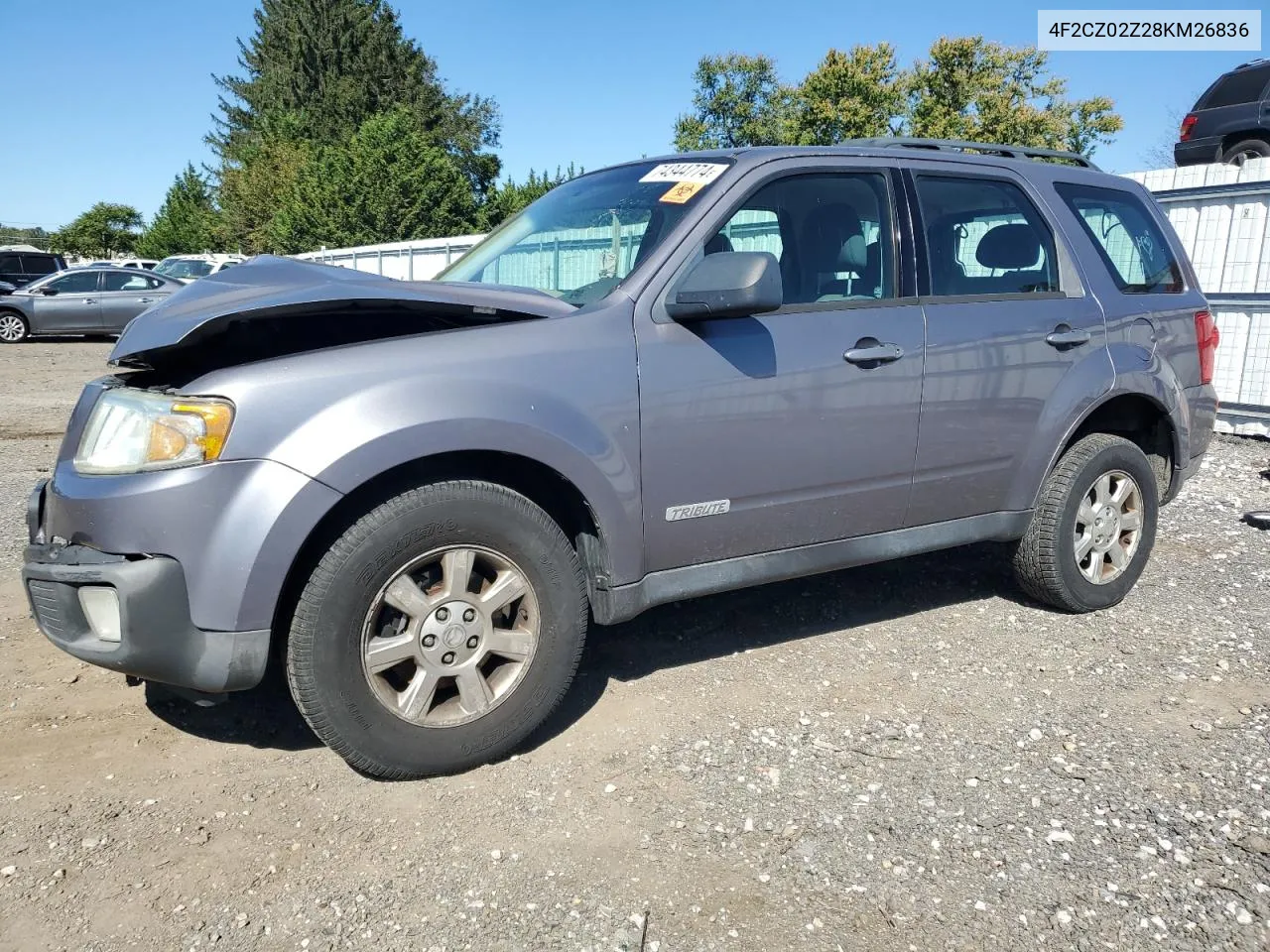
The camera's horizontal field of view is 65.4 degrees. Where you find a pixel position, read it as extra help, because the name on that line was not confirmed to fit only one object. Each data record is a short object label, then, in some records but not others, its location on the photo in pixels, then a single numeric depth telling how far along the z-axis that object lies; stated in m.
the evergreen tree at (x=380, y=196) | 36.50
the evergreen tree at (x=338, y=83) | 57.00
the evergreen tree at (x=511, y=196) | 39.44
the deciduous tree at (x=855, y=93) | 42.00
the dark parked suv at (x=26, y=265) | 23.92
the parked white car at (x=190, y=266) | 24.66
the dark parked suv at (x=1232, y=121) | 12.38
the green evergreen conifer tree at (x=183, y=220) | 55.03
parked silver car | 18.72
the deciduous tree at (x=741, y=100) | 58.38
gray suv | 2.64
